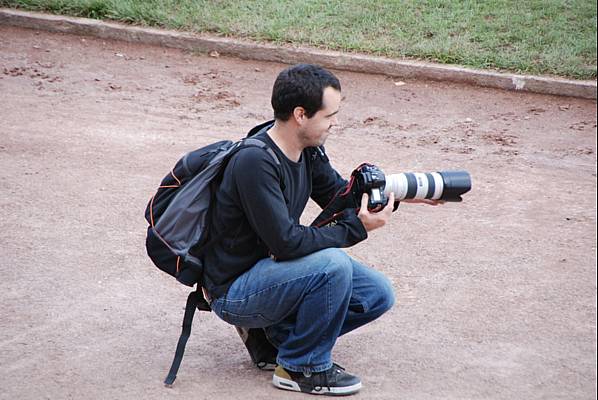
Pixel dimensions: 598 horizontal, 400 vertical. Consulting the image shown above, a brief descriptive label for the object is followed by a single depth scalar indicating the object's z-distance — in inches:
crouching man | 293.3
